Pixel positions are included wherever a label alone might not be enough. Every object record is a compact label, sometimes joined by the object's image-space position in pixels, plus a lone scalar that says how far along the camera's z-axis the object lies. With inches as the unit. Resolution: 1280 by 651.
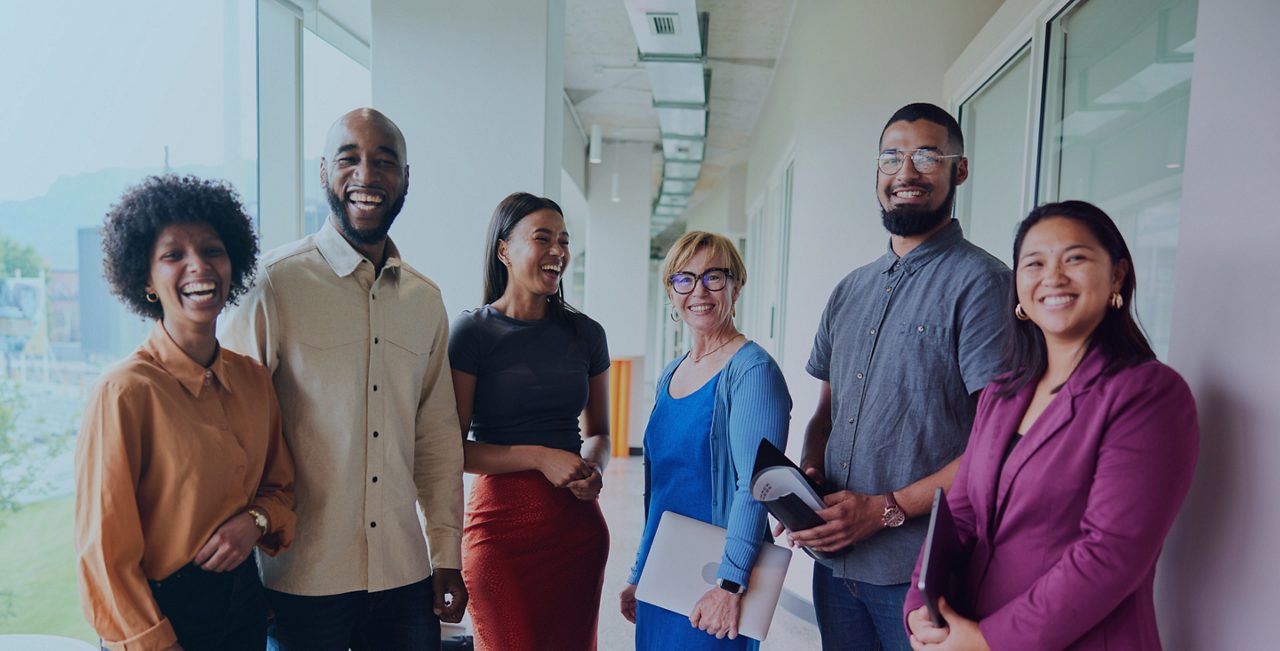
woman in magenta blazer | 39.1
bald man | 62.3
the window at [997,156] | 98.4
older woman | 63.3
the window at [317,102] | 143.8
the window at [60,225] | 87.9
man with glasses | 59.1
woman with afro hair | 47.4
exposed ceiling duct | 158.6
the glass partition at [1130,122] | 63.2
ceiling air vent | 159.9
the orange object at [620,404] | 321.1
